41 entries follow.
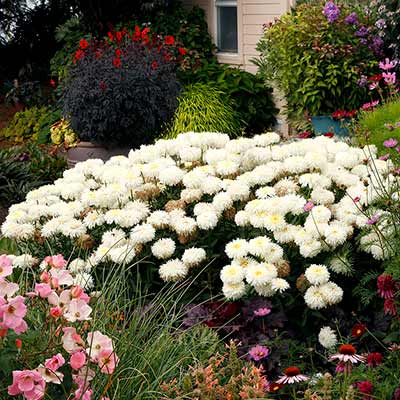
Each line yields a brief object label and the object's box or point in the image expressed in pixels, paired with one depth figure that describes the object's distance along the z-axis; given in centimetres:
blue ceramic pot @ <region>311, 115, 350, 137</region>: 933
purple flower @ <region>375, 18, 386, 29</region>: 920
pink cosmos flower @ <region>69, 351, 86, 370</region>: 271
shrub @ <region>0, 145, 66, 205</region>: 789
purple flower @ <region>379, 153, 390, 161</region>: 482
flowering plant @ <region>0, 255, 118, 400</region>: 266
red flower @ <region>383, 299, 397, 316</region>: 365
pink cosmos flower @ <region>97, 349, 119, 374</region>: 280
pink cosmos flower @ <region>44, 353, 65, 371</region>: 269
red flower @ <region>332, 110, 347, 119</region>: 806
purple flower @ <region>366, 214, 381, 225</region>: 395
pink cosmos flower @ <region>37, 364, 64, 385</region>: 271
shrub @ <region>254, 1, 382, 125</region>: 937
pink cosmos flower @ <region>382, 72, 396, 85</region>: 622
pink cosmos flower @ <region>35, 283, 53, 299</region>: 284
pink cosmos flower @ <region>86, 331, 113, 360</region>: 285
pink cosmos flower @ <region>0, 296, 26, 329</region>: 266
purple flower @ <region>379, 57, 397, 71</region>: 659
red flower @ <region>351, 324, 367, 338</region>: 378
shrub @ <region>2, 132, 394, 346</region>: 423
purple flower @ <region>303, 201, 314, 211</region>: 426
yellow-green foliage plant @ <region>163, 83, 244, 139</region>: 963
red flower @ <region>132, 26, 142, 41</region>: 978
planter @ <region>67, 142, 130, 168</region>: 885
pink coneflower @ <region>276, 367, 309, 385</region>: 322
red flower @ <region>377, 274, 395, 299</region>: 356
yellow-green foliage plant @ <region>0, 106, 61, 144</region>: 1259
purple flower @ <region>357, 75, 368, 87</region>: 911
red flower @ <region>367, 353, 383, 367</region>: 334
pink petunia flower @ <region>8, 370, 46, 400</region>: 263
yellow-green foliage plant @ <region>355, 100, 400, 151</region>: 631
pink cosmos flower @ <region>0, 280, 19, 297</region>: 275
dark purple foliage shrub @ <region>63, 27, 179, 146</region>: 861
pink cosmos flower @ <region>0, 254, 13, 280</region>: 280
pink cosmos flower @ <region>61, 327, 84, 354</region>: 277
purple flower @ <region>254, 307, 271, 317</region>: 401
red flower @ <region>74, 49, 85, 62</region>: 951
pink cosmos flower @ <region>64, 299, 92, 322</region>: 284
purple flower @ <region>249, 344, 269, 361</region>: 384
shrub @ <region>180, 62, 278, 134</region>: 1060
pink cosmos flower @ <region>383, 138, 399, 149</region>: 450
